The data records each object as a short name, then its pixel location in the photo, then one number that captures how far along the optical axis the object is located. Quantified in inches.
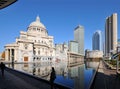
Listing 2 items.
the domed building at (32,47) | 1741.8
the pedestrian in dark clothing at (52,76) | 240.6
